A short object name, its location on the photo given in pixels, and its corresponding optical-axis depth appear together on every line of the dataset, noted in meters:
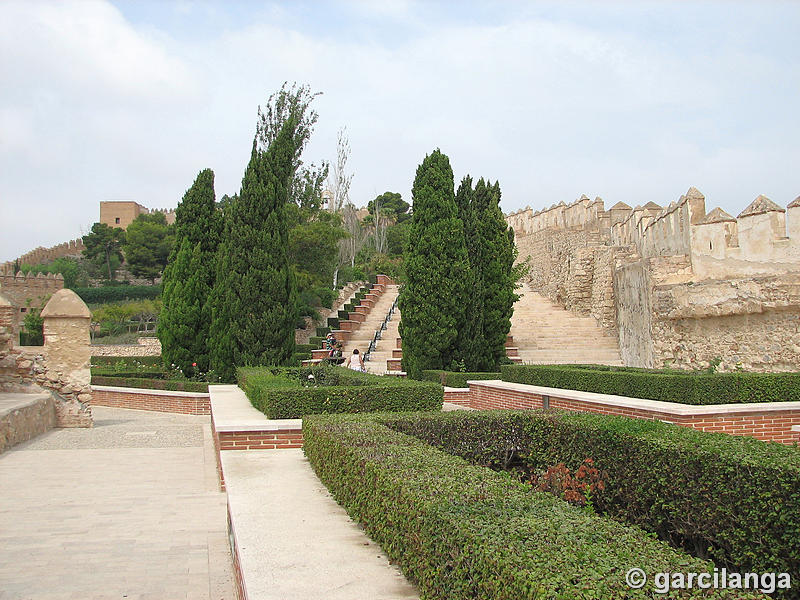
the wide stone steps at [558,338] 20.12
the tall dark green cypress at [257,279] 16.64
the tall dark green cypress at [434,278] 15.39
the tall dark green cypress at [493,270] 17.11
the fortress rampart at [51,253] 62.72
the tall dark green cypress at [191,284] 18.31
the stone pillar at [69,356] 13.51
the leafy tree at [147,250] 56.03
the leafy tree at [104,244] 61.00
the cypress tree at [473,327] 15.76
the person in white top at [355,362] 17.26
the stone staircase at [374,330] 21.12
